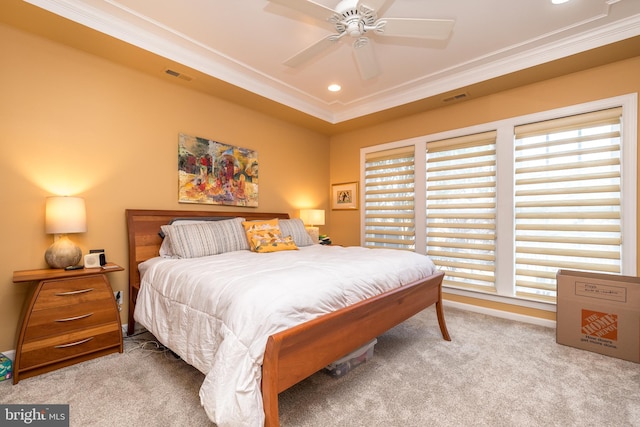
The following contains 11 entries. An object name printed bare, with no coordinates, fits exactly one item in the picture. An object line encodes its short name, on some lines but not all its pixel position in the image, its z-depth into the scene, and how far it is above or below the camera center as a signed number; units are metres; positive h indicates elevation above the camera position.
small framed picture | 4.69 +0.22
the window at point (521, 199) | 2.70 +0.11
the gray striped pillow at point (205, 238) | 2.58 -0.27
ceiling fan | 1.83 +1.26
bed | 1.27 -0.65
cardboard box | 2.26 -0.86
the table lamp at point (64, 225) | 2.18 -0.11
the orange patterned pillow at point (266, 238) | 2.91 -0.30
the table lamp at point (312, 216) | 4.30 -0.10
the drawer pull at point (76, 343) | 2.03 -0.95
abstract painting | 3.16 +0.43
